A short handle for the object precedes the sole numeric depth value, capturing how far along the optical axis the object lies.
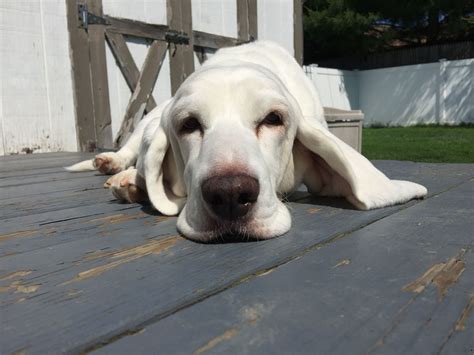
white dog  0.32
